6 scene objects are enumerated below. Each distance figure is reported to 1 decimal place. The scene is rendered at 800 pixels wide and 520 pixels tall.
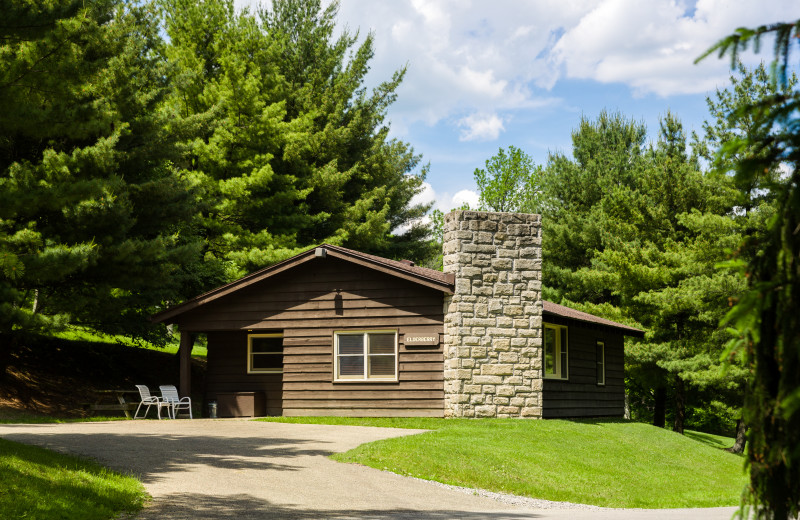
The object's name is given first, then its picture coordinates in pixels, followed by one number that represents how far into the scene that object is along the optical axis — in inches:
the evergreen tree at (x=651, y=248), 969.5
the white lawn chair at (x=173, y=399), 781.9
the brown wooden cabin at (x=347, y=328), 749.3
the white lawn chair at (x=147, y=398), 769.6
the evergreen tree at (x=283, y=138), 1123.3
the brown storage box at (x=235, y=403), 820.6
